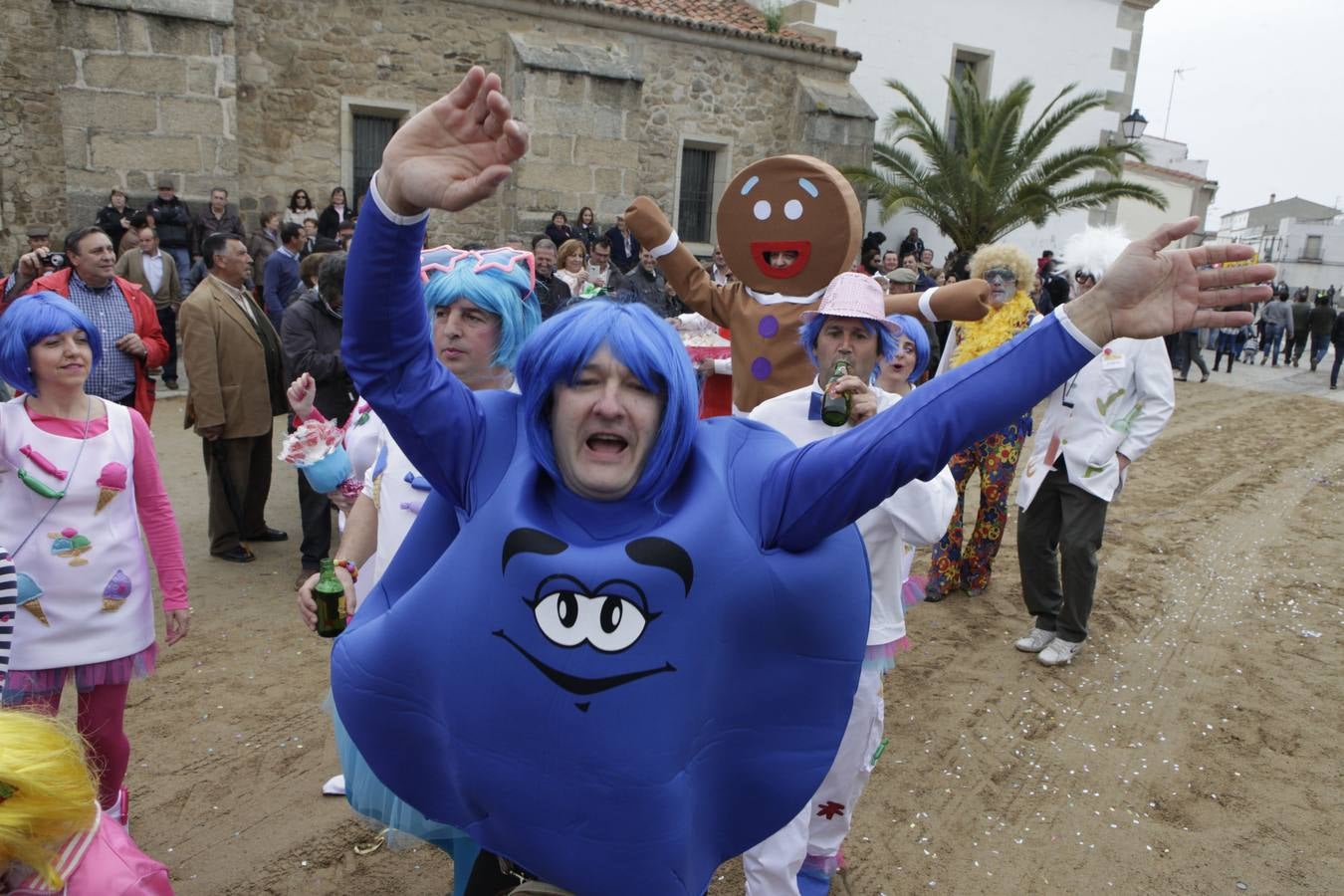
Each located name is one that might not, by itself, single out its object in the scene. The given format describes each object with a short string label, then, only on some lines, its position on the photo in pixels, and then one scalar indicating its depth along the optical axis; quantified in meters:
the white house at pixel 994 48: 19.41
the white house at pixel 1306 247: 49.12
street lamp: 19.42
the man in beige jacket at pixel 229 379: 5.72
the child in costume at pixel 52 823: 1.54
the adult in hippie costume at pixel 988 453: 5.44
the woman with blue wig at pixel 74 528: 2.79
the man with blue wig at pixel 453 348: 2.55
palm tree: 17.47
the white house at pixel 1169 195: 27.83
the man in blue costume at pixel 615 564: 1.55
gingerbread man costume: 4.02
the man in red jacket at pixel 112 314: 5.53
